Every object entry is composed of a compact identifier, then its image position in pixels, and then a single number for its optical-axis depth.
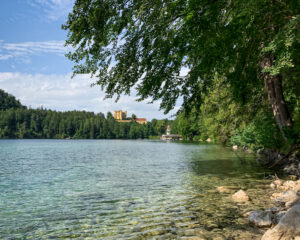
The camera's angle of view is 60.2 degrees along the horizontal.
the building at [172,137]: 147.88
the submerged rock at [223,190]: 10.98
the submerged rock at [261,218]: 6.33
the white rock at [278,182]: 11.50
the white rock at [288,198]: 7.56
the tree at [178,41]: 6.70
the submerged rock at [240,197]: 9.27
